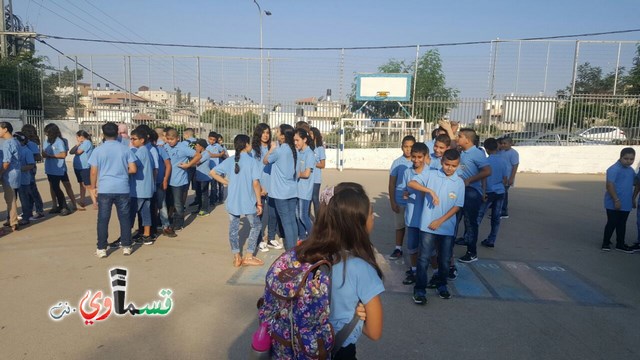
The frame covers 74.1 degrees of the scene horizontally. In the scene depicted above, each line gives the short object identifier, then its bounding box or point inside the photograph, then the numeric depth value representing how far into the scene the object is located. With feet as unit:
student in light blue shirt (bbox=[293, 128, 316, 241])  17.46
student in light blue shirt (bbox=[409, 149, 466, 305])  13.64
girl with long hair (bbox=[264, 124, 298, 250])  17.40
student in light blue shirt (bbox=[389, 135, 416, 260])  17.69
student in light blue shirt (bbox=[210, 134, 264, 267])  17.08
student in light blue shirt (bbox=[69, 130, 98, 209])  26.63
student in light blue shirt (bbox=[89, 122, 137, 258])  17.42
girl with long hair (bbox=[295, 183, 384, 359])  6.10
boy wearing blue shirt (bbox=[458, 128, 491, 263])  17.57
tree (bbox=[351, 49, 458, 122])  60.70
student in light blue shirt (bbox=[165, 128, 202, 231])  22.88
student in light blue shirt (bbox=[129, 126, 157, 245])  19.58
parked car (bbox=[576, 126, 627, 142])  57.16
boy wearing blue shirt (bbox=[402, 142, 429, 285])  14.93
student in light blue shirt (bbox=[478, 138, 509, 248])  21.17
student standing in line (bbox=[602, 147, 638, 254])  20.30
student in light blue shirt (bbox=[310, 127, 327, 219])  21.49
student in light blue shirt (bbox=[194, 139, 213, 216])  27.63
